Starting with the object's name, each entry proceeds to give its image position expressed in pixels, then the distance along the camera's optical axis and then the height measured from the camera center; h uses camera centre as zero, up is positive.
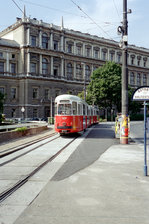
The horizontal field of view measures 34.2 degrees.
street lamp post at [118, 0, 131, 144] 14.45 +1.89
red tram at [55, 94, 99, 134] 18.56 +0.07
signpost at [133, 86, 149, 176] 7.71 +0.69
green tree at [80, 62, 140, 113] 50.84 +5.94
